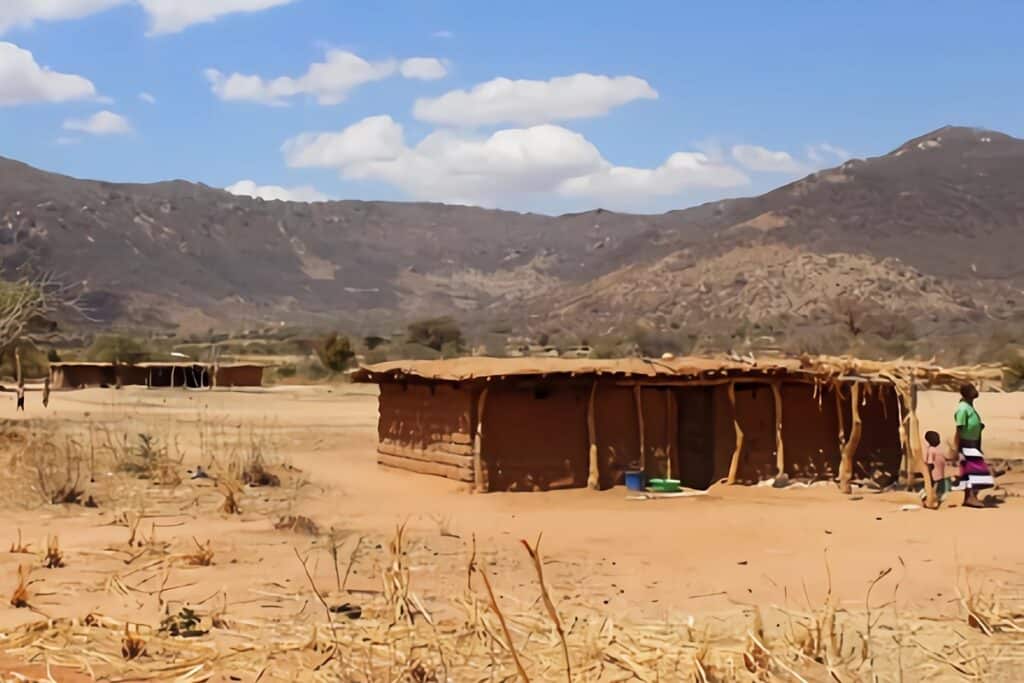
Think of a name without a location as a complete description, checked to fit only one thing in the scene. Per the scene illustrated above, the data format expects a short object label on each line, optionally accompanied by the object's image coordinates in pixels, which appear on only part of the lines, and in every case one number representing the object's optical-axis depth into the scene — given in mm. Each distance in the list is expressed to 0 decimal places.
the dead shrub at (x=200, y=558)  9789
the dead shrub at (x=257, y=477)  15320
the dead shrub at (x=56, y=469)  13320
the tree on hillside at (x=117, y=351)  47900
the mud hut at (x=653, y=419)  14664
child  13469
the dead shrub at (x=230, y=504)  13125
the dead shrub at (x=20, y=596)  8227
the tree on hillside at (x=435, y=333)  58250
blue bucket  14664
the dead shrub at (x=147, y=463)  14953
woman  13547
